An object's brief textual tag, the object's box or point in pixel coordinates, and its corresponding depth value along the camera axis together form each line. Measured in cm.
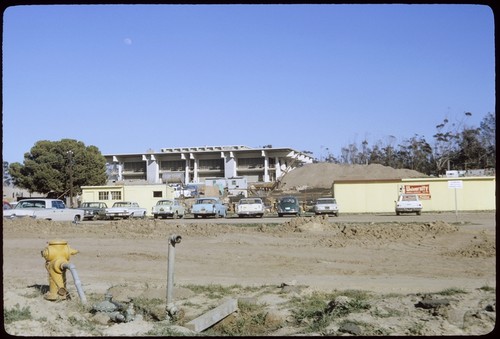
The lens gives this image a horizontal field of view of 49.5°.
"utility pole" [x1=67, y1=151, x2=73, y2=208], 5106
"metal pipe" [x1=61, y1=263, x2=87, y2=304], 841
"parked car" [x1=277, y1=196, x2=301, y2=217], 3850
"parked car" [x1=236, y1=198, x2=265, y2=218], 3841
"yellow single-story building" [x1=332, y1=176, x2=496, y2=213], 4081
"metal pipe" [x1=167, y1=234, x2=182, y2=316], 824
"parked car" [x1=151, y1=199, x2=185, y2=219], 3934
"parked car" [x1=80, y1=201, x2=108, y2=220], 3897
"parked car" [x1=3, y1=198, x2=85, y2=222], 2808
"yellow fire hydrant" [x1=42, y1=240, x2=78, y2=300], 855
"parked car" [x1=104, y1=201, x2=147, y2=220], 3858
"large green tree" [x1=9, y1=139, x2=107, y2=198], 6350
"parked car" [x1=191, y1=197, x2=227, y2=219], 3900
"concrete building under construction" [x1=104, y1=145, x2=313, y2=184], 9838
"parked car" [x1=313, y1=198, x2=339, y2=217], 3772
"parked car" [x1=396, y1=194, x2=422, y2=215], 3666
